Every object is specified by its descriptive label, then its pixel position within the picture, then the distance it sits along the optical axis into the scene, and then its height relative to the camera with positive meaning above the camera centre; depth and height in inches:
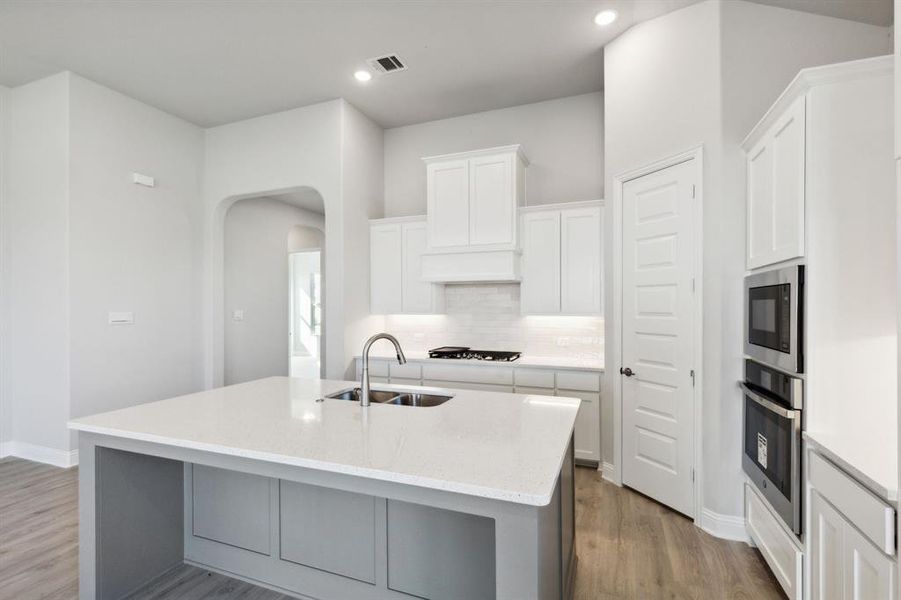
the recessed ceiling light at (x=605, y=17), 120.2 +76.8
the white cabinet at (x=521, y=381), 143.9 -29.1
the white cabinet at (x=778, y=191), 75.0 +20.3
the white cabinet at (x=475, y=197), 157.9 +37.0
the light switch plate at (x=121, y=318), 158.1 -7.3
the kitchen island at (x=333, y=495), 52.0 -30.7
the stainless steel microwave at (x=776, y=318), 73.9 -3.6
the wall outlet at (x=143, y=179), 165.6 +44.6
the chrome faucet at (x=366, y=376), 84.7 -15.2
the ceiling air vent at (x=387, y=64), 142.6 +76.3
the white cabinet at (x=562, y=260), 151.8 +13.4
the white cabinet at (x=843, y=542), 50.6 -31.2
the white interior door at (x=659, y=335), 111.2 -9.9
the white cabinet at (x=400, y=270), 178.1 +11.4
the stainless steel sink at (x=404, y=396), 96.0 -21.5
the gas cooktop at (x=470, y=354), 164.1 -21.1
